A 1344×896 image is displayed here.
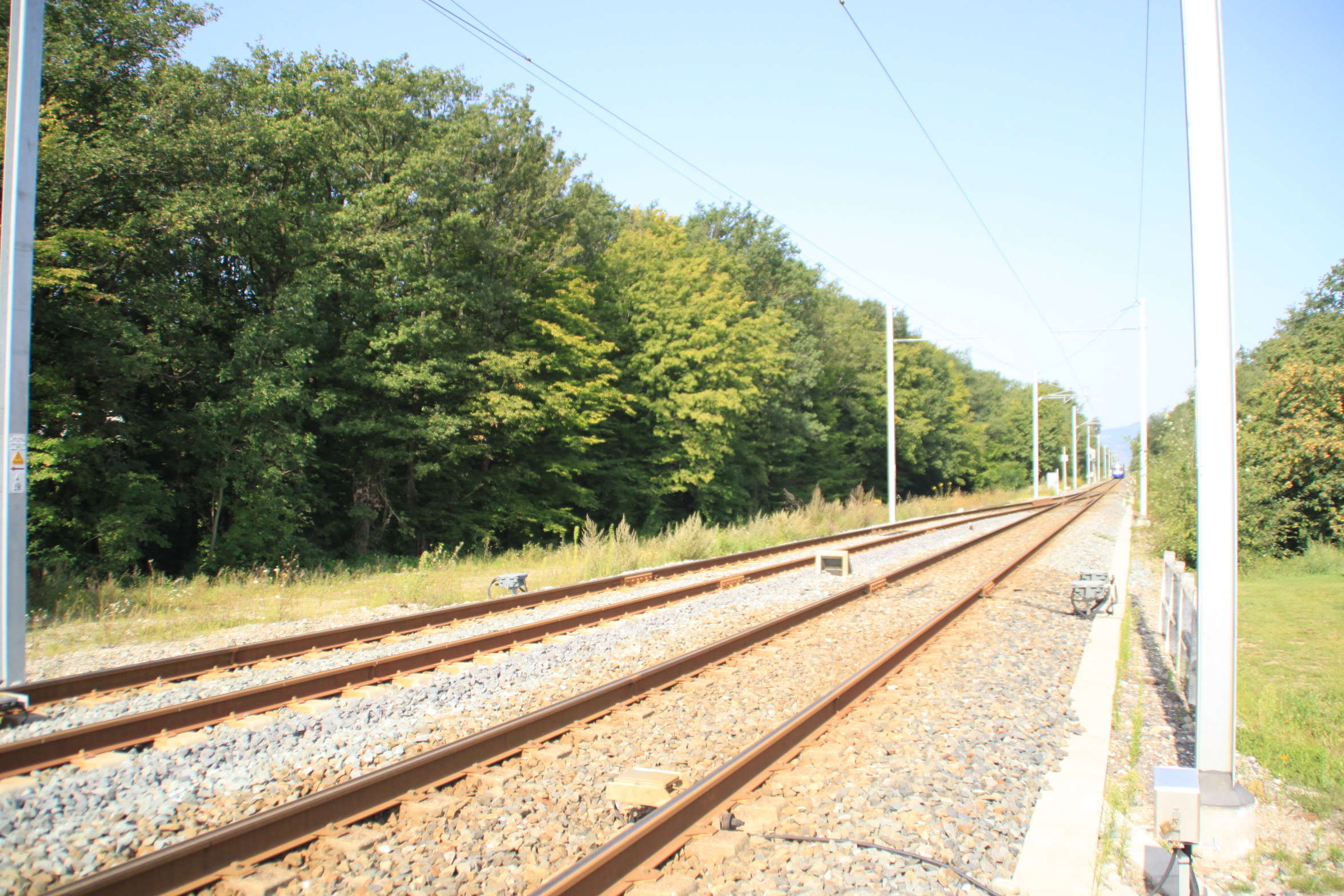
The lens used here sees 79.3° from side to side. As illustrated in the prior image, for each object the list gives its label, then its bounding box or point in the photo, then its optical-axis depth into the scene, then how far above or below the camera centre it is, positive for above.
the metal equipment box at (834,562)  16.28 -1.94
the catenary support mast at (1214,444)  4.47 +0.14
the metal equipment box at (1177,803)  4.10 -1.72
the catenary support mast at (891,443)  31.81 +1.02
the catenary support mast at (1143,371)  37.73 +4.71
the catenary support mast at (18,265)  7.32 +1.86
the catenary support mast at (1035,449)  53.86 +1.35
